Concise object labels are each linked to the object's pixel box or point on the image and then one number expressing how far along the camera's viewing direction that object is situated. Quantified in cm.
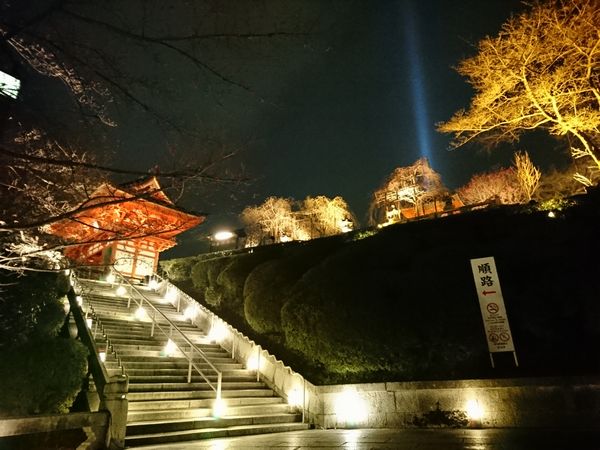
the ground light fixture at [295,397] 989
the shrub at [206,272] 2000
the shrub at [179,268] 2409
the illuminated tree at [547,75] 1473
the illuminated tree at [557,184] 2949
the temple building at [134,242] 2377
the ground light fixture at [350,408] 909
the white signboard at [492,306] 873
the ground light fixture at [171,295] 1734
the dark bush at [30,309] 771
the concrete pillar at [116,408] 648
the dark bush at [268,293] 1362
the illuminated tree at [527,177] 2766
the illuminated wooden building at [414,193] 3803
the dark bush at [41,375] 716
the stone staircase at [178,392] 777
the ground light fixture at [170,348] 1176
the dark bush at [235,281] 1752
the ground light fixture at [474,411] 813
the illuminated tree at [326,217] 3931
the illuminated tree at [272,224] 3947
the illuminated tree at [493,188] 3444
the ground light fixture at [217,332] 1340
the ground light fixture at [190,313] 1542
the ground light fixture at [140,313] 1436
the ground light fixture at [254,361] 1144
